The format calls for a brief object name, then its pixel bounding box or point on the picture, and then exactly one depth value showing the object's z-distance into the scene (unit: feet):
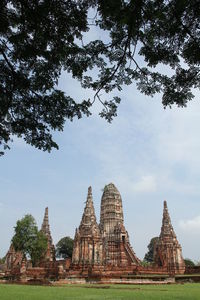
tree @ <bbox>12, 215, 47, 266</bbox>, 126.82
